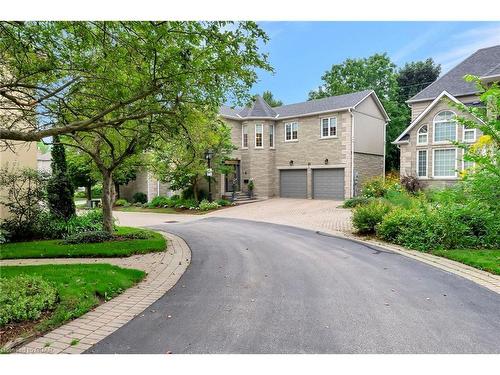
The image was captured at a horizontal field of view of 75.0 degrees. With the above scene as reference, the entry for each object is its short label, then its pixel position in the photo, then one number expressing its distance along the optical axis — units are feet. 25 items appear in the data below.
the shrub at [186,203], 68.59
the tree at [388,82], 99.45
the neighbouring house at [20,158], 32.76
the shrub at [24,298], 12.68
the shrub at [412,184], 62.85
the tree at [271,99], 159.91
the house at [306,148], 70.13
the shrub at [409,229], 27.94
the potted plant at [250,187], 79.05
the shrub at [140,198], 83.61
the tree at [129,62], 18.07
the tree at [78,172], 64.11
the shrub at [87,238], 29.91
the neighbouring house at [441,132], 59.67
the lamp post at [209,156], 66.23
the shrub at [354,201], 57.96
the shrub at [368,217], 33.81
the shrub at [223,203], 68.98
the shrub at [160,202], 74.64
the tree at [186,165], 64.59
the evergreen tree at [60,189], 36.37
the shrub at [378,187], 61.98
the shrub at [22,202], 31.65
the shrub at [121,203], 82.39
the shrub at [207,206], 65.77
